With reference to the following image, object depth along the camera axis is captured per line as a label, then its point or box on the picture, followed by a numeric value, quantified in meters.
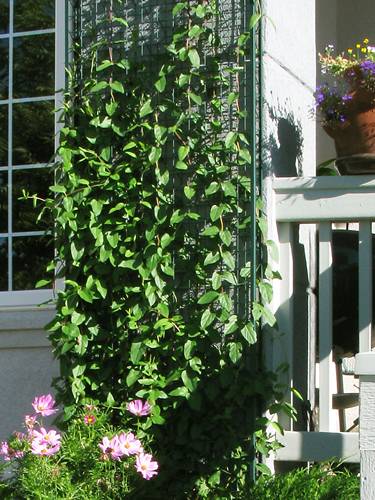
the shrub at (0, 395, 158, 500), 3.95
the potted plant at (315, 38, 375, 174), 4.45
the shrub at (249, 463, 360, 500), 4.06
